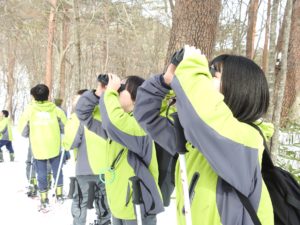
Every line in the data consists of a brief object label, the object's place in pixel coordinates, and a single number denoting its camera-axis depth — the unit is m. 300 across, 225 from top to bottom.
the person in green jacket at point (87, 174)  4.41
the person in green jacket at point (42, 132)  5.70
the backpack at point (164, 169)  2.74
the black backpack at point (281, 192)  1.54
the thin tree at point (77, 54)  10.91
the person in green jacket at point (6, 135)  11.31
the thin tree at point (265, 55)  11.40
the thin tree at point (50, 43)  14.26
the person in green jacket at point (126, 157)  2.45
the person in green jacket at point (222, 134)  1.34
